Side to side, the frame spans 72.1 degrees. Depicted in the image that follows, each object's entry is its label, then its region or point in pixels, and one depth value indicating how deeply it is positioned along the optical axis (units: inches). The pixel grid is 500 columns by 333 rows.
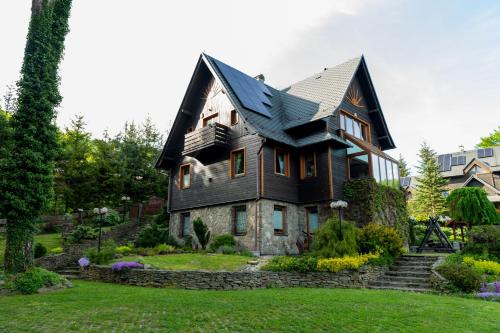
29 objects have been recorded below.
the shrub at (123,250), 689.0
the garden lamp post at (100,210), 722.8
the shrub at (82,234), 831.7
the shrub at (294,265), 496.7
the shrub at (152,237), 829.8
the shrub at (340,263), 491.8
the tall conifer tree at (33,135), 455.5
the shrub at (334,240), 537.3
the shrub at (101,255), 594.2
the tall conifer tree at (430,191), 1547.7
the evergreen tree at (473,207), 725.9
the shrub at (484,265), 466.9
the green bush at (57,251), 733.9
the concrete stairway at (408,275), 485.1
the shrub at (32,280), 416.8
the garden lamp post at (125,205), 1198.8
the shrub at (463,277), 430.6
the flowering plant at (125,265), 515.5
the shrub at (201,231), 751.1
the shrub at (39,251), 711.7
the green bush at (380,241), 575.8
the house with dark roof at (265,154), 711.7
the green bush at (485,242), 545.3
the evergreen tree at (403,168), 2593.8
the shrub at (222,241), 693.3
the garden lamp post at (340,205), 557.6
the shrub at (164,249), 712.4
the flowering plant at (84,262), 593.0
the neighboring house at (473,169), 1616.6
